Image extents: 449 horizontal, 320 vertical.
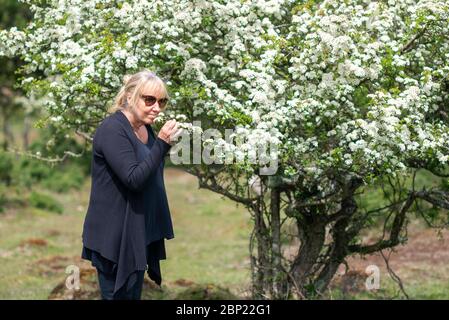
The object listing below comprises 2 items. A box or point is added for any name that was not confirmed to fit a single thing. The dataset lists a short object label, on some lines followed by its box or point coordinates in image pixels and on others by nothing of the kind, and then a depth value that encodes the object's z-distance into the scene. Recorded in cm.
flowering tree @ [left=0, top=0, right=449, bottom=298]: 1507
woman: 1123
